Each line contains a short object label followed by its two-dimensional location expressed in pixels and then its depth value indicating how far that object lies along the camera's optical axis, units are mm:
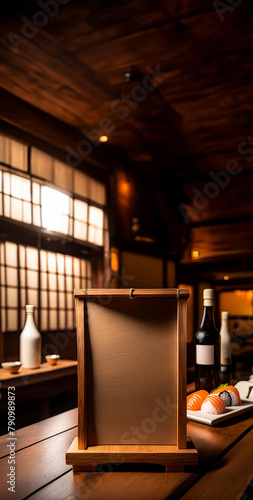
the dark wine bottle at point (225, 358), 1622
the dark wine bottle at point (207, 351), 1420
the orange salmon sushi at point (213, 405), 1234
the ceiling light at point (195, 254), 7989
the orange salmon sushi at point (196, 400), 1283
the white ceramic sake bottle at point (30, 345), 2701
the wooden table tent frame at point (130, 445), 843
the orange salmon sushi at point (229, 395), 1317
